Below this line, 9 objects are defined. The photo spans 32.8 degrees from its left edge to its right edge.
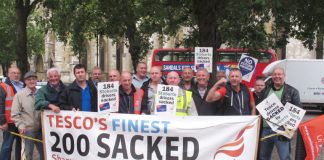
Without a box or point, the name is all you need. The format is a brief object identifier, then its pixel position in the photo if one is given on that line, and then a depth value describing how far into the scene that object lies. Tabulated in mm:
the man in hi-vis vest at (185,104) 7793
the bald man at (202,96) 7836
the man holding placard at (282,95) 8164
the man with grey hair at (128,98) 7988
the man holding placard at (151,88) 8148
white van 27984
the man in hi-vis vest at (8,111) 9133
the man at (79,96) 8258
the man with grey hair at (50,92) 8238
